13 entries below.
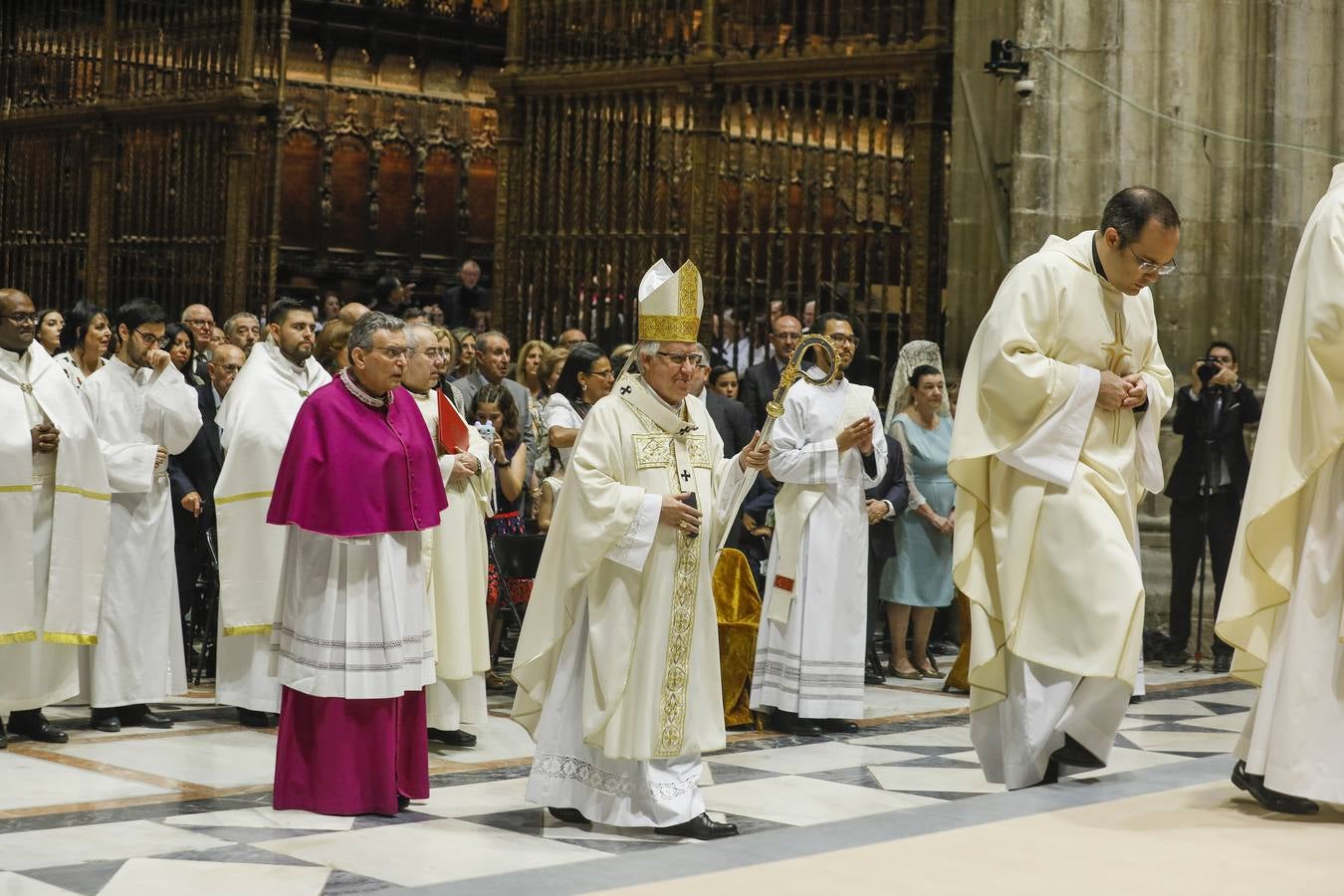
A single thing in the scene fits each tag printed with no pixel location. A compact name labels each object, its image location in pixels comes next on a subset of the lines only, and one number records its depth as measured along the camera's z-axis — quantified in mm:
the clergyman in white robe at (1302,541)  5020
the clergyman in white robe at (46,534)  7172
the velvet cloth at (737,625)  8117
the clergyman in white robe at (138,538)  7723
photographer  10008
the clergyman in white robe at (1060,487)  5867
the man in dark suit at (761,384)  10203
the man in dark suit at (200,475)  8867
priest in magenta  5918
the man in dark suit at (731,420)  9602
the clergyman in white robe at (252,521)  7754
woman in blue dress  9844
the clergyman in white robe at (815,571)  8016
